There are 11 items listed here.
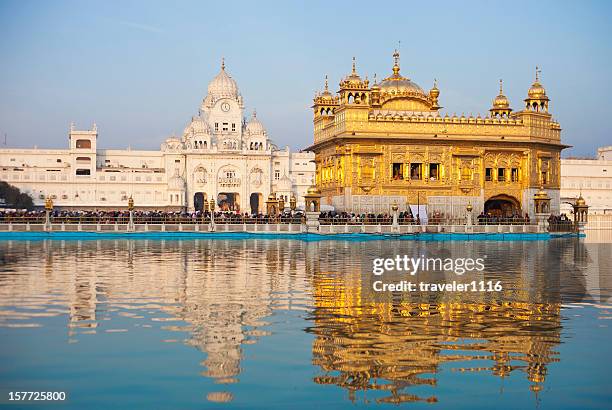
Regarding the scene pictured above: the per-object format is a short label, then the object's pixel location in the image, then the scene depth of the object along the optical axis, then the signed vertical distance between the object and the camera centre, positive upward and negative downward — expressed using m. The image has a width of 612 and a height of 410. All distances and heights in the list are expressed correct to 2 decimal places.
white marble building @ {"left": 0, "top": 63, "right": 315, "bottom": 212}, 92.19 +5.56
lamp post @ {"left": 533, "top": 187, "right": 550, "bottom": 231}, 42.86 +0.44
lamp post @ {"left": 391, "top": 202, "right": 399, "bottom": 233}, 39.89 -0.21
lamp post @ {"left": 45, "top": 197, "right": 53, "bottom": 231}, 38.91 -0.03
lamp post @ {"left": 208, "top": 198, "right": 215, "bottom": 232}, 39.98 -0.42
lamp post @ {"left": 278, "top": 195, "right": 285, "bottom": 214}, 50.02 +0.58
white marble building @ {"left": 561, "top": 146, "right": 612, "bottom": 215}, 98.00 +4.28
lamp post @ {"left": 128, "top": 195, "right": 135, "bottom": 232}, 39.47 -0.45
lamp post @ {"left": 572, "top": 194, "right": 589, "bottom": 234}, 45.19 +0.08
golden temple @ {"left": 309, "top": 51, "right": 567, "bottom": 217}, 44.16 +3.50
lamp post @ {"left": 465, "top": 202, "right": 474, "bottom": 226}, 41.41 +0.03
